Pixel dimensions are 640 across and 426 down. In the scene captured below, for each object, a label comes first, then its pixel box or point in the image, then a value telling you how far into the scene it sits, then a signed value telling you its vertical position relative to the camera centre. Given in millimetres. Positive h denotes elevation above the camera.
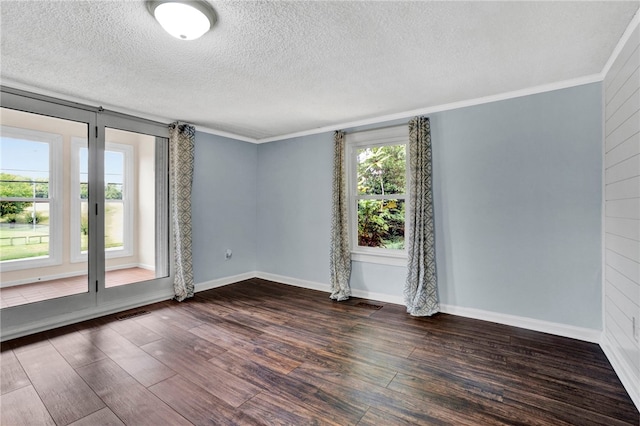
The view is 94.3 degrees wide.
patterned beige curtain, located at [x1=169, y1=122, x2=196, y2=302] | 4074 +110
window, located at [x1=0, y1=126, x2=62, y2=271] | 3008 +130
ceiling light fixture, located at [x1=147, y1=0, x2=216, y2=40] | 1696 +1161
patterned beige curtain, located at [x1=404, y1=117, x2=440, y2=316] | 3484 -264
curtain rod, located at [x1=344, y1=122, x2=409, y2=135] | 3841 +1119
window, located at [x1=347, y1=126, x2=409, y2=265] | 3969 +246
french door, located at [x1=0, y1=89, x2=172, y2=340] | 3016 -12
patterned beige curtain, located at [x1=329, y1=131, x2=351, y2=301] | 4211 -175
